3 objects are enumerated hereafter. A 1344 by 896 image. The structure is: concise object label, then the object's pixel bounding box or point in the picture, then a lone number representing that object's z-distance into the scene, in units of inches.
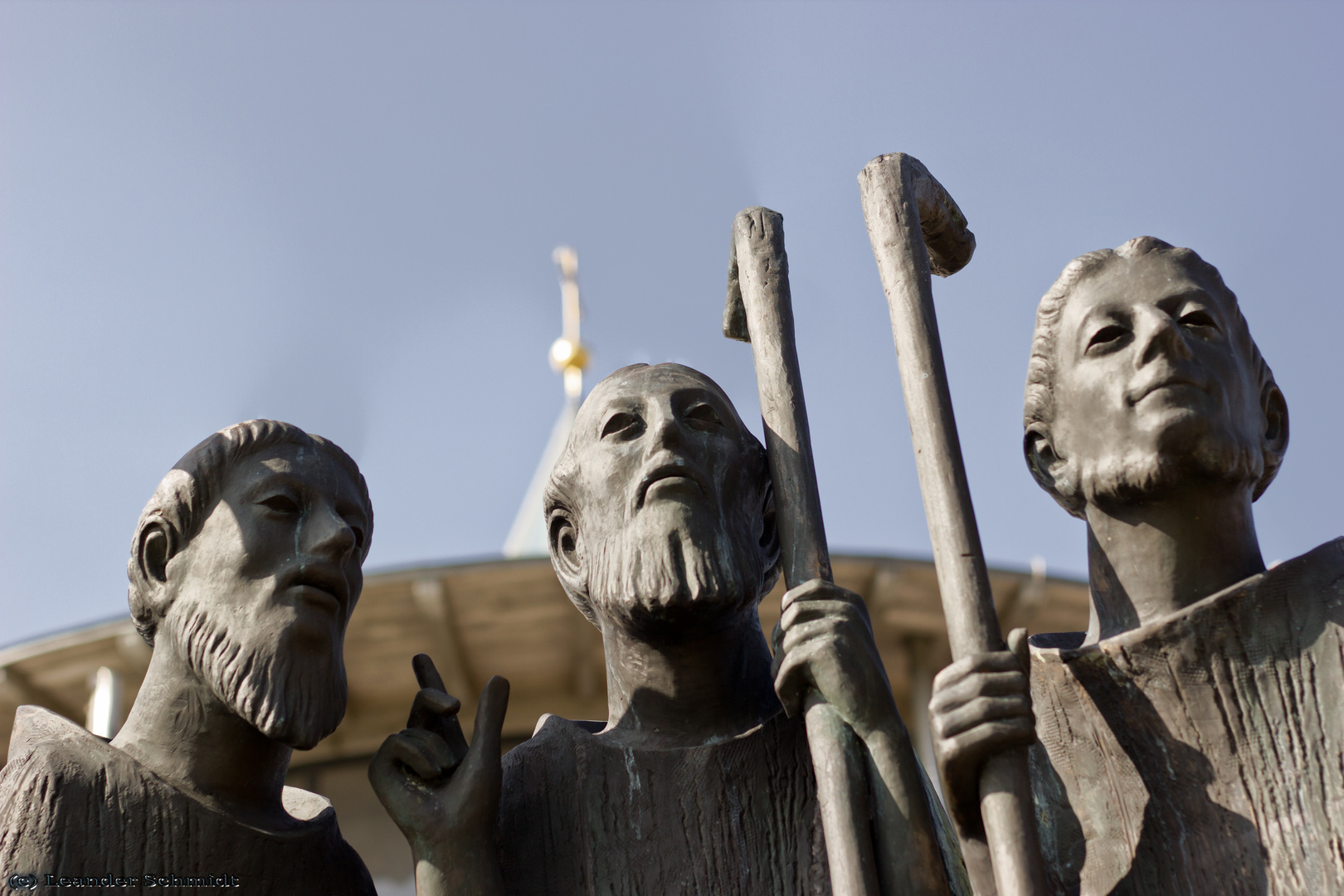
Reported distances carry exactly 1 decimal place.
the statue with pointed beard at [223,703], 147.2
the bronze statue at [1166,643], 141.3
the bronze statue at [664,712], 152.6
